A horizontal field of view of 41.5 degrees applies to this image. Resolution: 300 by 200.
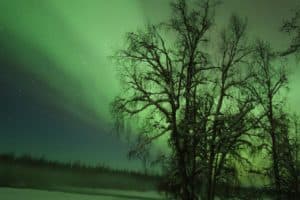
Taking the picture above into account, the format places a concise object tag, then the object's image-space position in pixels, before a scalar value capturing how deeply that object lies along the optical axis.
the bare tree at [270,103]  19.08
